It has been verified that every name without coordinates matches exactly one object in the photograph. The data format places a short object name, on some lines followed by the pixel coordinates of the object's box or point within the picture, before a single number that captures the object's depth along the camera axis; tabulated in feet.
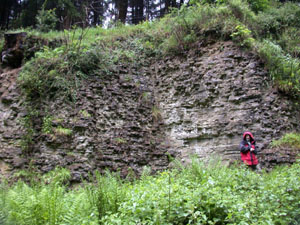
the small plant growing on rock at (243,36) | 28.30
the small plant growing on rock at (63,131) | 24.77
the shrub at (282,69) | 25.85
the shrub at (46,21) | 40.22
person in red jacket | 22.19
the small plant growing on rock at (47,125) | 25.29
